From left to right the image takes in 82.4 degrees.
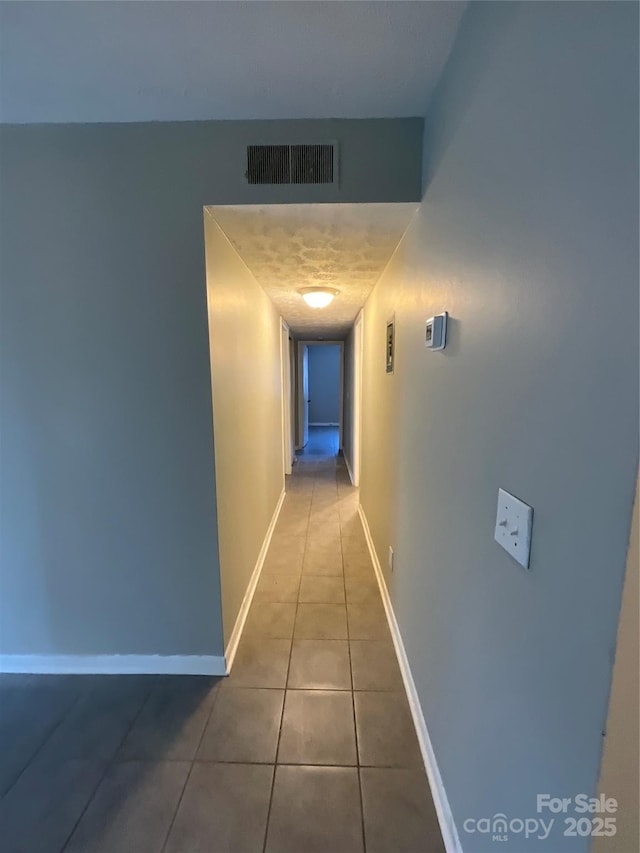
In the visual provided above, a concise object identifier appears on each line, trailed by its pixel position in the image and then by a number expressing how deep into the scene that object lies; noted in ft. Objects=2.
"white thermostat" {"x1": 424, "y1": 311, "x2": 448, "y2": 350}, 3.81
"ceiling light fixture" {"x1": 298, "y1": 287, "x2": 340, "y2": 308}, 9.16
